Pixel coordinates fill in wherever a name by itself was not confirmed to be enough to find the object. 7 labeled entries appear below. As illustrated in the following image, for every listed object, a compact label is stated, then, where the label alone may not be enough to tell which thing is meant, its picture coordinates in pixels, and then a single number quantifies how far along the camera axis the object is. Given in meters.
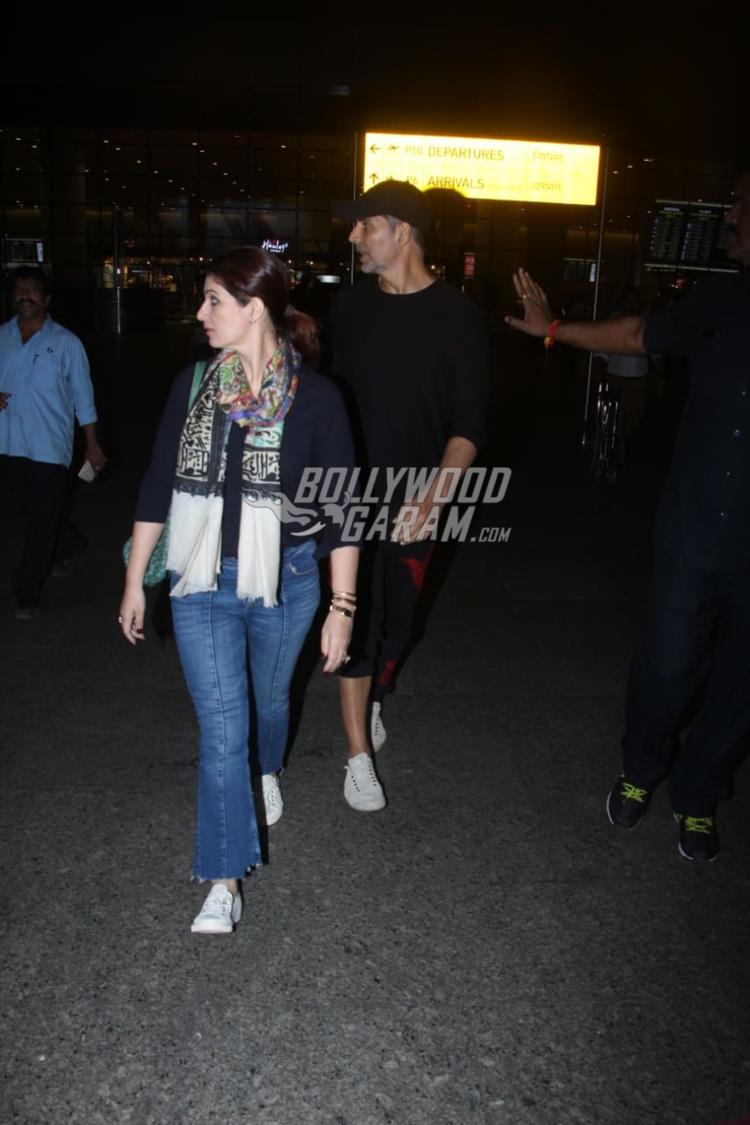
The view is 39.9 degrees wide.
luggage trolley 11.12
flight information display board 15.27
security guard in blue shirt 6.17
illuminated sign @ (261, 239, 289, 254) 32.82
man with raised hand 3.38
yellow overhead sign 16.86
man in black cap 3.79
